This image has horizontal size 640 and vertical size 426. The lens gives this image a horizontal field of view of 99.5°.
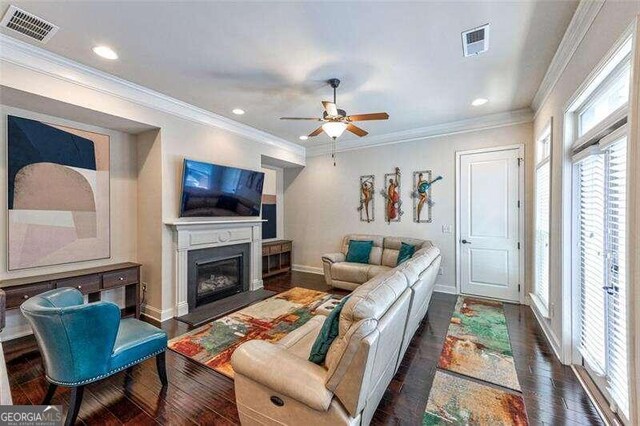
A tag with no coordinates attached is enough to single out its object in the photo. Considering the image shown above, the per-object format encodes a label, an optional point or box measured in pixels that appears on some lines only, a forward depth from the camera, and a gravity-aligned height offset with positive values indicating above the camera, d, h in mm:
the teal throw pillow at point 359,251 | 5101 -764
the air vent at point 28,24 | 2080 +1514
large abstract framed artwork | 2895 +195
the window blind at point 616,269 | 1741 -387
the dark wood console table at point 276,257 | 5793 -1058
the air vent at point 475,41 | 2264 +1506
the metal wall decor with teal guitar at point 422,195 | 4891 +306
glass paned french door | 1771 -394
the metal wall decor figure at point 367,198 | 5496 +270
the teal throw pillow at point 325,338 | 1566 -742
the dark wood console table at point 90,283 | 2627 -783
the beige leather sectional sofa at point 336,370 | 1355 -874
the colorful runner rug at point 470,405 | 1866 -1438
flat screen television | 3801 +326
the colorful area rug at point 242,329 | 2705 -1417
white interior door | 4227 -199
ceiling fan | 2897 +1024
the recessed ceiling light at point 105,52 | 2514 +1514
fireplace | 3941 -998
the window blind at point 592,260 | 2062 -396
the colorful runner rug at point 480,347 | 2398 -1431
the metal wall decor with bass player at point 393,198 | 5195 +256
